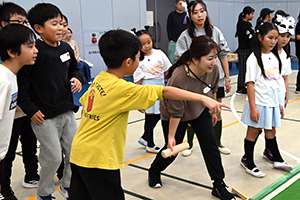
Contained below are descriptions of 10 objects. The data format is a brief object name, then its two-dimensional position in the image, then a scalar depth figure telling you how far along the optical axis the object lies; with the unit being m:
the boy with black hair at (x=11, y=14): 2.57
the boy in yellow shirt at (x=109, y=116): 1.67
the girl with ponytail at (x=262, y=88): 2.82
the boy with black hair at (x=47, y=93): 2.29
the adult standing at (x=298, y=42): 6.27
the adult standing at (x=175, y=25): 7.23
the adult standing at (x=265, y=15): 6.25
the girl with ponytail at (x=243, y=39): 6.39
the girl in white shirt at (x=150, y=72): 3.47
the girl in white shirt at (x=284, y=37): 3.21
